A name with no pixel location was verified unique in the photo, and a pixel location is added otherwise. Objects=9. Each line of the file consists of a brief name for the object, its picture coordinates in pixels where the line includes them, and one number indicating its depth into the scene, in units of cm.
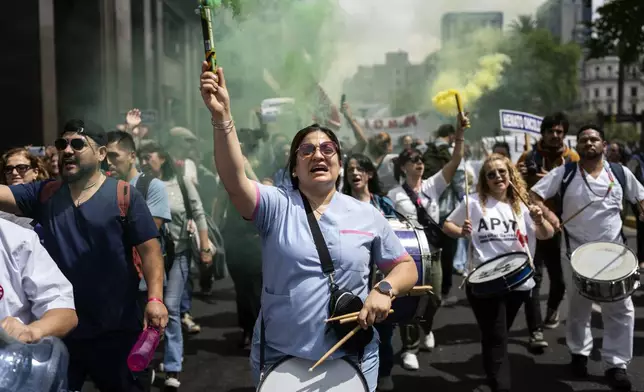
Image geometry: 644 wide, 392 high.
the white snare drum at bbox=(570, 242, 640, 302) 577
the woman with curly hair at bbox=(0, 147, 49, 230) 552
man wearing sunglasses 395
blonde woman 571
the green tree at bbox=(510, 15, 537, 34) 6755
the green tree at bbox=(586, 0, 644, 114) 2372
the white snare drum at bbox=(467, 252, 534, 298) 556
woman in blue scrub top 321
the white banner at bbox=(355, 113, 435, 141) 2027
